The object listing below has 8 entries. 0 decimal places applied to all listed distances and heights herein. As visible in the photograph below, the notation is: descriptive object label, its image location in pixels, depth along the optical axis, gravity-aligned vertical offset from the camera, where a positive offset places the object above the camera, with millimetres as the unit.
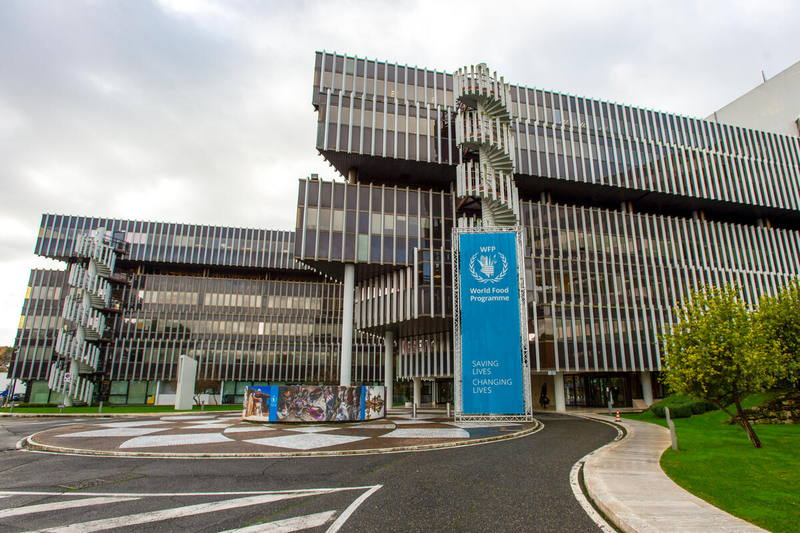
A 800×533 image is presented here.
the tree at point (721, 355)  13812 +630
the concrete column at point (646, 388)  41497 -1305
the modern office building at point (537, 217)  36156 +14689
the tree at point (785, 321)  22406 +2871
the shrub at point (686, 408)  25484 -1987
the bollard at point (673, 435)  13680 -1905
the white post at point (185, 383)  38594 -1329
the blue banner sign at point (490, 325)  22812 +2558
